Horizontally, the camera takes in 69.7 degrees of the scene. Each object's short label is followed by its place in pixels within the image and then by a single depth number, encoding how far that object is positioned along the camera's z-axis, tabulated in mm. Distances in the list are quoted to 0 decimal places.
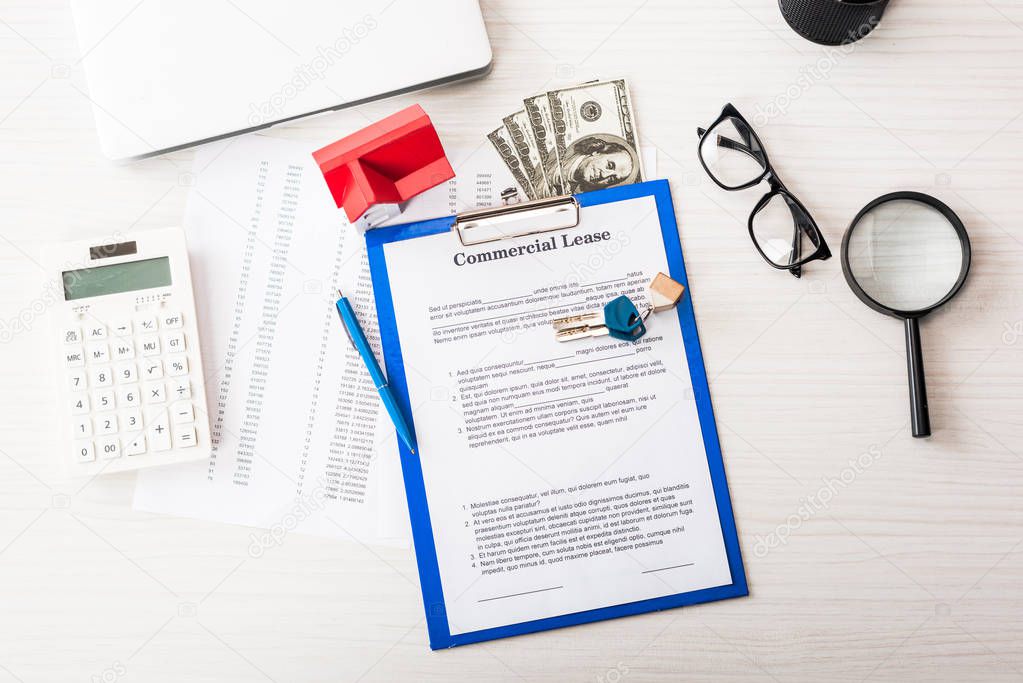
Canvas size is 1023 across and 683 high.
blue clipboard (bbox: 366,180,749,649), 917
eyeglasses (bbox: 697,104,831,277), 953
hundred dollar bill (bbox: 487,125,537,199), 971
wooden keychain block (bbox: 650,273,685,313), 926
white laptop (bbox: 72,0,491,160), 944
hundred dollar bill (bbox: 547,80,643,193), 973
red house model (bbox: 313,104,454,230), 880
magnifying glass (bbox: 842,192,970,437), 931
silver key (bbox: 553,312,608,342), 941
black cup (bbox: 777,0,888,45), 922
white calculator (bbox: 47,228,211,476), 921
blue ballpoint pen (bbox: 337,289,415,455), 920
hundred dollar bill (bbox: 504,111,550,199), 972
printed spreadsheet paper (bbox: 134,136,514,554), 939
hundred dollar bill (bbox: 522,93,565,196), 973
